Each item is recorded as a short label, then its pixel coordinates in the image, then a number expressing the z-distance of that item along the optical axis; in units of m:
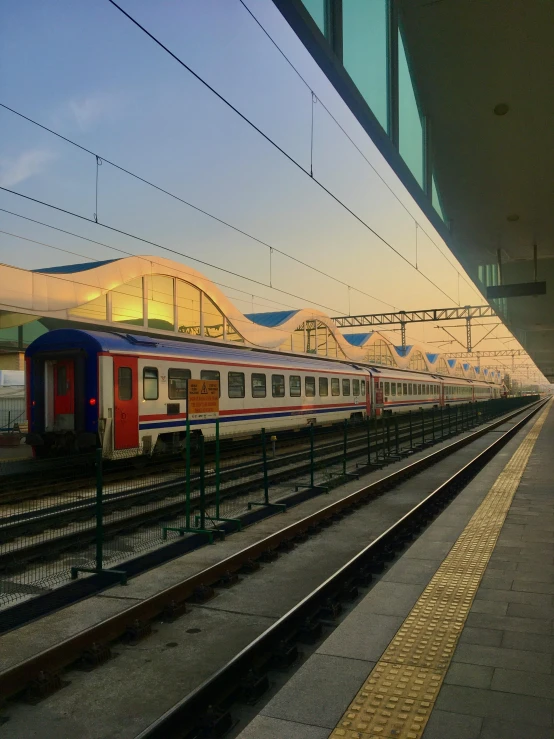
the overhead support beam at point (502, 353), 71.94
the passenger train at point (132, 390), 13.05
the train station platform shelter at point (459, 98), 6.51
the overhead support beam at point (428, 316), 40.38
